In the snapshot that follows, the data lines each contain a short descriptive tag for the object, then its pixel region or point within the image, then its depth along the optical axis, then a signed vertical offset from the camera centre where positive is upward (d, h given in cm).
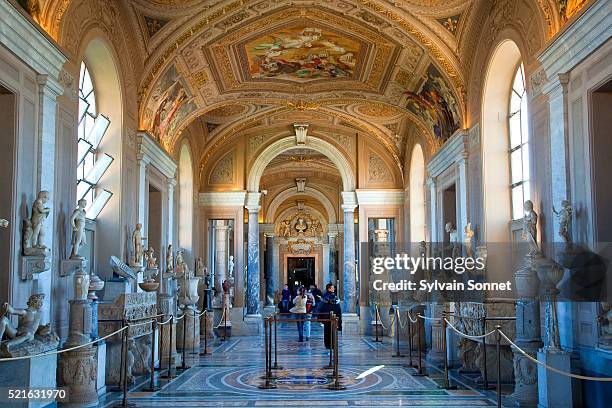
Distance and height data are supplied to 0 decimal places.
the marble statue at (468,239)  1329 +50
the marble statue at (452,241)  1452 +54
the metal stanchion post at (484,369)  998 -155
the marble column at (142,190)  1417 +163
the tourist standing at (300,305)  1777 -104
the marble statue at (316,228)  4134 +229
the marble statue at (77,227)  999 +60
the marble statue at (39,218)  859 +64
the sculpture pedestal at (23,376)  736 -118
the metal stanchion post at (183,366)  1278 -190
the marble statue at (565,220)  864 +55
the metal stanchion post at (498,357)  832 -115
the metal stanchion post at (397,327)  1477 -139
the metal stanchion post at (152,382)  1042 -180
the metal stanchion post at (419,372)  1178 -191
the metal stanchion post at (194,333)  1565 -156
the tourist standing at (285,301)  2206 -115
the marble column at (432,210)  1752 +144
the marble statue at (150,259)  1410 +17
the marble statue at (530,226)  959 +54
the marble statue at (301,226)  4119 +241
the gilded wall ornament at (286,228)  4128 +227
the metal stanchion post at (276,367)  1272 -191
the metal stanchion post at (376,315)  1845 -140
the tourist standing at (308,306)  1923 -136
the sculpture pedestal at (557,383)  820 -145
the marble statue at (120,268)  1175 -1
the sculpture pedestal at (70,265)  981 +4
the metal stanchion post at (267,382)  1057 -186
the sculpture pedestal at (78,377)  888 -145
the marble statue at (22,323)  725 -61
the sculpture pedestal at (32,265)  843 +4
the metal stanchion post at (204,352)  1530 -196
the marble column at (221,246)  2792 +85
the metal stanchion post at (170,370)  1159 -179
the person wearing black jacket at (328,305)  1558 -92
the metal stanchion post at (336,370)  1050 -168
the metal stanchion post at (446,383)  1038 -185
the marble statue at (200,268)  2048 -5
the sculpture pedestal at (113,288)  1131 -35
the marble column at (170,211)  1734 +144
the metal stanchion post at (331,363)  1294 -192
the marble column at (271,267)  3503 -6
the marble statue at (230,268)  2870 -8
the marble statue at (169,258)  1648 +20
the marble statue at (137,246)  1327 +41
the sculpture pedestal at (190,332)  1561 -152
